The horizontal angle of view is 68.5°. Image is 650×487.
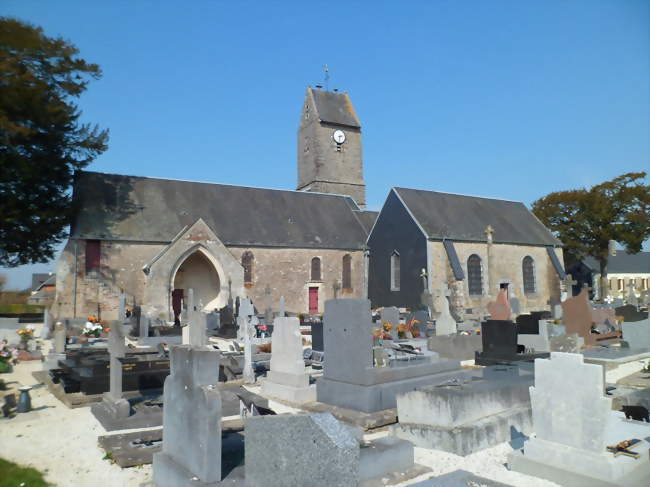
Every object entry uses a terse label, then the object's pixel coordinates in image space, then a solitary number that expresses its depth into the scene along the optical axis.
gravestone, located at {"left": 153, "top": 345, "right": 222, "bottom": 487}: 4.13
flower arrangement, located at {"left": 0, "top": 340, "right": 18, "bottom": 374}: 9.65
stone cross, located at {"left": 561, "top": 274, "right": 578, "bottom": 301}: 23.70
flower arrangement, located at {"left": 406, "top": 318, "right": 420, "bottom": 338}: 16.48
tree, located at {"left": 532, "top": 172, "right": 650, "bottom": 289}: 37.09
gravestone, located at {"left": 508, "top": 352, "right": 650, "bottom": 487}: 4.43
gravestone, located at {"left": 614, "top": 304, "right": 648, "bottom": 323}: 15.30
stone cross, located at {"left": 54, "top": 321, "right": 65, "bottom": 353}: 12.11
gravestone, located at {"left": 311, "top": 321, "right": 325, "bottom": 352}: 12.34
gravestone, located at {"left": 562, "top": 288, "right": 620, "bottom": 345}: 13.80
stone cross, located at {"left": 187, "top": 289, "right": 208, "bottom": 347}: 10.02
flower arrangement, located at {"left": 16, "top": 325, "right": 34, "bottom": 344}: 13.45
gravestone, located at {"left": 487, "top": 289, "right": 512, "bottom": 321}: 13.59
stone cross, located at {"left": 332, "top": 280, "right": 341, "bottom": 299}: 27.19
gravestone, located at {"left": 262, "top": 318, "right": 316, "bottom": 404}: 8.36
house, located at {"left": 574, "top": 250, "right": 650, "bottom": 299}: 50.73
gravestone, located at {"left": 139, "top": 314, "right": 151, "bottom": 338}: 16.23
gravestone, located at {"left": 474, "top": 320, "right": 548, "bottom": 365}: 10.33
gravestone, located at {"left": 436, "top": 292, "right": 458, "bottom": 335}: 14.07
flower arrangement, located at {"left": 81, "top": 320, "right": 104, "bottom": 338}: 15.43
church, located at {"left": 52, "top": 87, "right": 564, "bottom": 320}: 22.42
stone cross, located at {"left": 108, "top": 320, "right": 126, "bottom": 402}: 6.94
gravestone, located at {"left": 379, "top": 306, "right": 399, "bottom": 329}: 19.22
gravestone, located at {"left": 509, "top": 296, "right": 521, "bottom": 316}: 21.48
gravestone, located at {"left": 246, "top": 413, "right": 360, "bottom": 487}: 3.14
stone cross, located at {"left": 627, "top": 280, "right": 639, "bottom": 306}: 22.19
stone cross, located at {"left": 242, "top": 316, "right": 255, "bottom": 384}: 10.02
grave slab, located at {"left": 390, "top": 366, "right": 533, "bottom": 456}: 5.83
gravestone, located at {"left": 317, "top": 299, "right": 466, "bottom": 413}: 7.07
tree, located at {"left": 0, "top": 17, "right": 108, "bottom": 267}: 18.27
